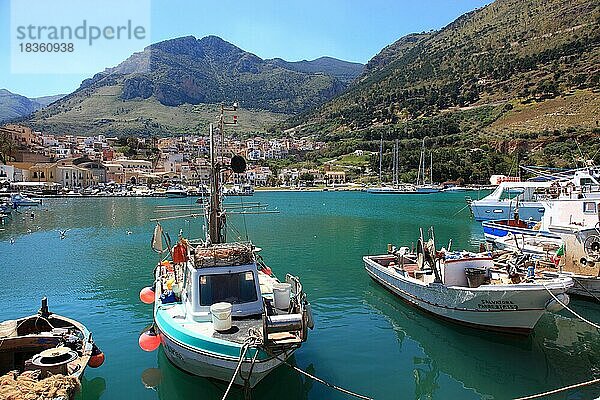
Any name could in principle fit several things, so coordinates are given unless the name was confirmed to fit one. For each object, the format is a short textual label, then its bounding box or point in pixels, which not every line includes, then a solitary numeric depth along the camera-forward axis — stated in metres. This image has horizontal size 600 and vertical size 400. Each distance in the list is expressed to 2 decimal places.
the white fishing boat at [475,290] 13.52
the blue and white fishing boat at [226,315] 9.93
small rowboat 9.90
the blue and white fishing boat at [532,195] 27.58
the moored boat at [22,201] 76.94
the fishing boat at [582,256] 17.08
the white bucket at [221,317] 10.61
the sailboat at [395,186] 109.25
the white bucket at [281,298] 11.94
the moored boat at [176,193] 111.27
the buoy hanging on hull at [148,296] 17.00
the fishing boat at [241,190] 108.03
